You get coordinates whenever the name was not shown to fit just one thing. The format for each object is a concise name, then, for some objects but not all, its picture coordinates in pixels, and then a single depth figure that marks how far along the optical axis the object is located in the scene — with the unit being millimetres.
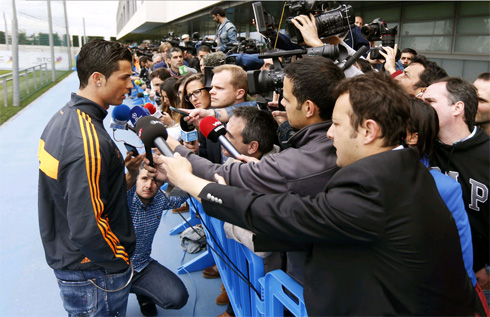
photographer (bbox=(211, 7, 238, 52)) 6758
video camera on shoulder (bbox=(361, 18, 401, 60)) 4504
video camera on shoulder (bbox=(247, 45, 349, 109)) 2398
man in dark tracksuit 1844
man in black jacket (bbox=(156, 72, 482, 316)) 1215
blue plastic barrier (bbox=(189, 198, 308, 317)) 1641
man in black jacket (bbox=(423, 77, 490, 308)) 1998
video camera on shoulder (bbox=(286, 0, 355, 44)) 2758
